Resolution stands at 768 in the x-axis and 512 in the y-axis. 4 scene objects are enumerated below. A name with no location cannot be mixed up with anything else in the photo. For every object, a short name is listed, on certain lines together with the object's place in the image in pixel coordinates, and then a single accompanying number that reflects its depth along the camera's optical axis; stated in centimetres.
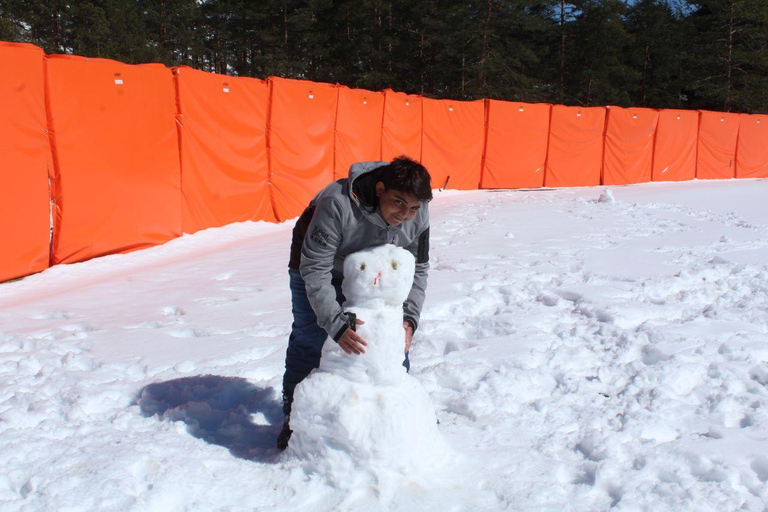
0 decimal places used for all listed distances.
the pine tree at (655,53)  3497
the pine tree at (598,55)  3212
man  244
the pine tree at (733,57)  3072
